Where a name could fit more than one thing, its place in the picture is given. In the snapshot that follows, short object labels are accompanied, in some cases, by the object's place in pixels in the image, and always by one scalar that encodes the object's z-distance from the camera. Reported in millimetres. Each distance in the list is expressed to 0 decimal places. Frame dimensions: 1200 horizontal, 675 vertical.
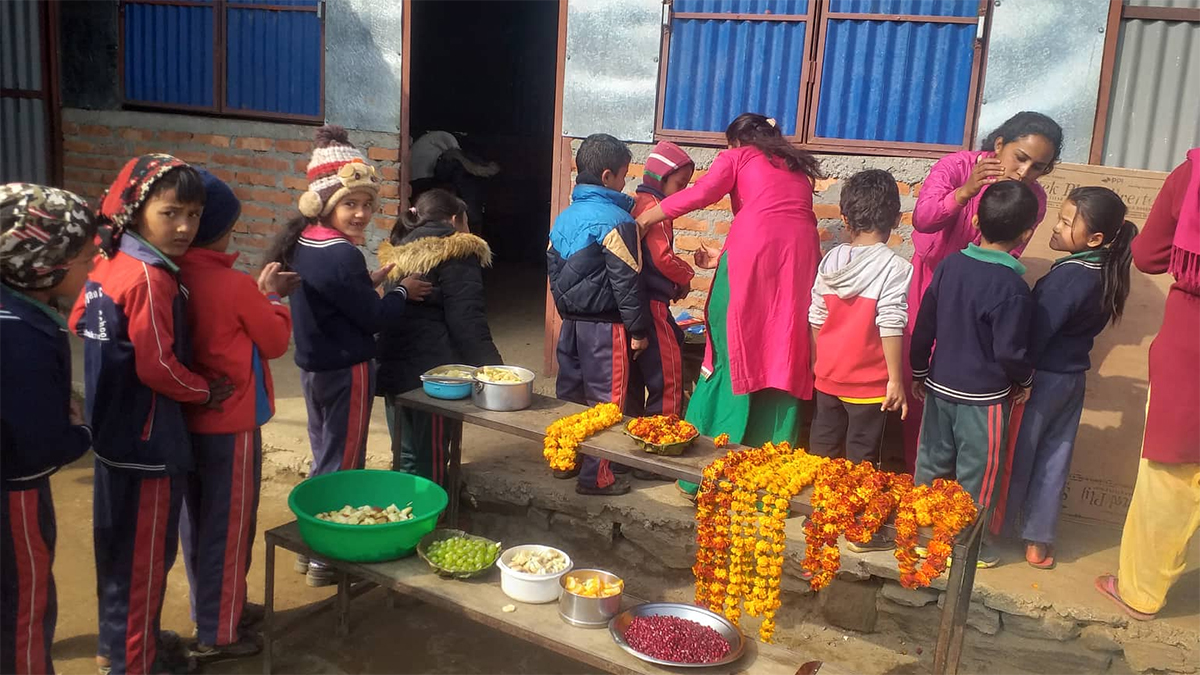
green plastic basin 3457
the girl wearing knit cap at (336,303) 3934
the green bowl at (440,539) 3408
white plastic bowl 3293
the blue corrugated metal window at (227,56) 7355
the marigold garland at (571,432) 3777
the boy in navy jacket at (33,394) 2764
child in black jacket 4445
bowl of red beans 2932
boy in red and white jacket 4109
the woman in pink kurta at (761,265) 4441
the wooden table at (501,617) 2979
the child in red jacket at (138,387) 3107
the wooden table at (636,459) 3225
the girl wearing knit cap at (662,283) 4777
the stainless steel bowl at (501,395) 4164
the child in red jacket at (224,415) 3377
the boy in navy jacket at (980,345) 3828
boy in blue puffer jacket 4473
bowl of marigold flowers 3666
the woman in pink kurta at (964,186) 4223
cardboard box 4742
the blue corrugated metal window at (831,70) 5527
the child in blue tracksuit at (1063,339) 3961
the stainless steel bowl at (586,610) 3174
